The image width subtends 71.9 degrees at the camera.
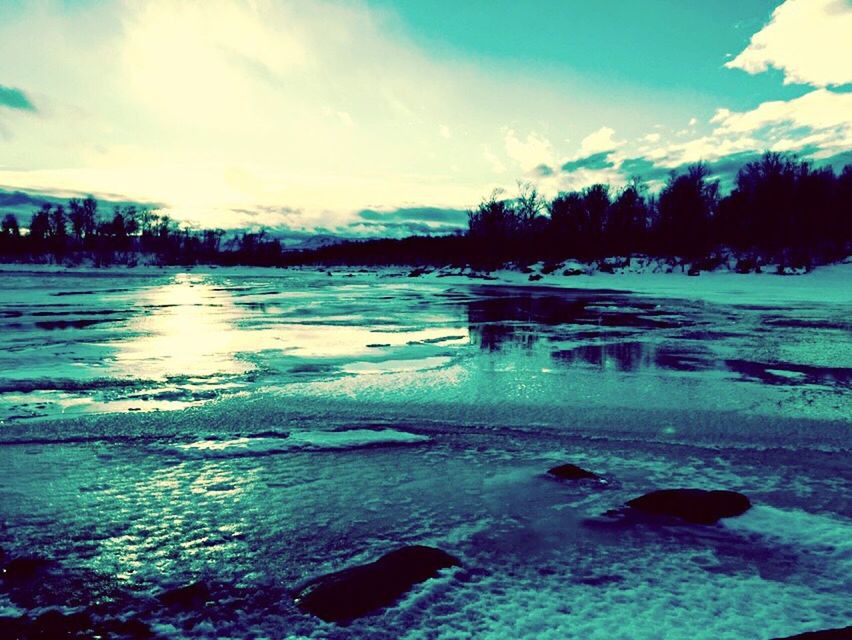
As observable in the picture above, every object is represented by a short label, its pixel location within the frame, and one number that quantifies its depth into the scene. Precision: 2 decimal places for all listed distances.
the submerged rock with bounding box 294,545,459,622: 2.73
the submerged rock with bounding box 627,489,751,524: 3.80
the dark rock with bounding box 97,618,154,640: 2.54
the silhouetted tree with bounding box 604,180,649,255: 66.88
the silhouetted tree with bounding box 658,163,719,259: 56.28
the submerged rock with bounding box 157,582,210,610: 2.78
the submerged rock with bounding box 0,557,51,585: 2.98
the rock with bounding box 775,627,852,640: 2.38
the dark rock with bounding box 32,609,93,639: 2.53
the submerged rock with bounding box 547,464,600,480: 4.54
